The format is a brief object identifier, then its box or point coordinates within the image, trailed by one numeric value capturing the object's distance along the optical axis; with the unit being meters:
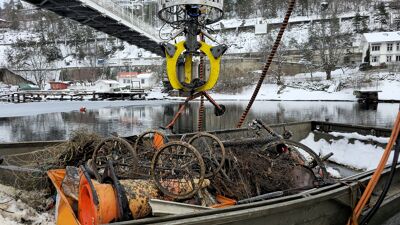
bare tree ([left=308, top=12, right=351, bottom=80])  48.06
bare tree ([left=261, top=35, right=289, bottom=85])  47.59
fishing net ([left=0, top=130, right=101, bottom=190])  4.30
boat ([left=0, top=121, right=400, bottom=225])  2.55
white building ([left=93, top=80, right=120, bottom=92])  52.96
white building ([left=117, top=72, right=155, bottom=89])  57.91
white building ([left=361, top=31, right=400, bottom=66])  49.75
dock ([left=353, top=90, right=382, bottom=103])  33.12
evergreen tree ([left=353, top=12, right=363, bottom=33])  61.12
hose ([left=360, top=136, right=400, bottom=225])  3.22
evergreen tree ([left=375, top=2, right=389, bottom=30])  59.97
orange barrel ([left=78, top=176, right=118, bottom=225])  2.60
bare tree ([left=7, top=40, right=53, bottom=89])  63.44
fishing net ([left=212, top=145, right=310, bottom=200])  3.54
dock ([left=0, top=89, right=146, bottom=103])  42.84
